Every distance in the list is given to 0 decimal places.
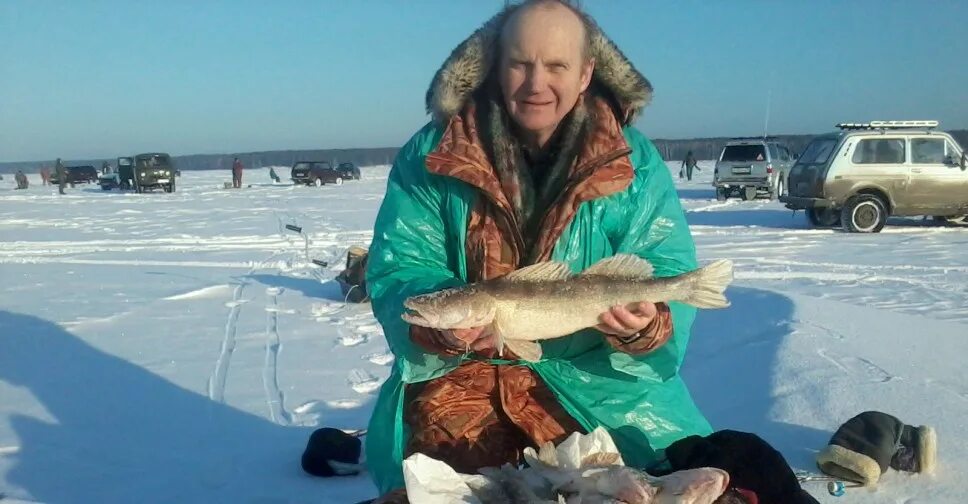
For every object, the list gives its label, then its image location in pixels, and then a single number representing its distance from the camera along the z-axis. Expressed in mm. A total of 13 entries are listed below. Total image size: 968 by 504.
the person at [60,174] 40266
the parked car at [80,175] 50856
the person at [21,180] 47906
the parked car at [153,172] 40000
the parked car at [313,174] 45031
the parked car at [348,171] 49003
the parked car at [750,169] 24531
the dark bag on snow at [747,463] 2701
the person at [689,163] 40550
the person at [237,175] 42469
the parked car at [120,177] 42525
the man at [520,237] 2859
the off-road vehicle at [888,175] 15570
